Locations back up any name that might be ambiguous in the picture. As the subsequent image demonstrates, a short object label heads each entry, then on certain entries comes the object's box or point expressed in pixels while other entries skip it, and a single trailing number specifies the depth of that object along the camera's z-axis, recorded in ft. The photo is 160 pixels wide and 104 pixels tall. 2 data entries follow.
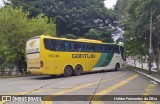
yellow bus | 69.41
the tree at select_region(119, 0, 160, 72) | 69.77
